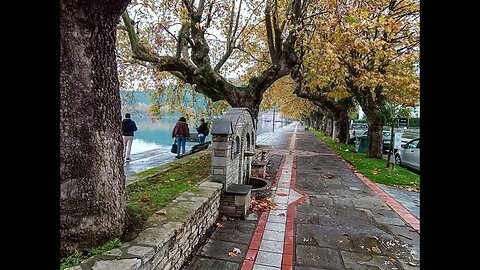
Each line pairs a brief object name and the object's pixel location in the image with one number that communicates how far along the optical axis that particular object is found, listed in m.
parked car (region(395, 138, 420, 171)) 11.12
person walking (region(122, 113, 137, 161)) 10.12
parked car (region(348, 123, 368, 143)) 22.22
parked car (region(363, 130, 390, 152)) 17.31
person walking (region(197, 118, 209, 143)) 13.96
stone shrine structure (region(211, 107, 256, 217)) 5.71
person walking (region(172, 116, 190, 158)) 11.88
